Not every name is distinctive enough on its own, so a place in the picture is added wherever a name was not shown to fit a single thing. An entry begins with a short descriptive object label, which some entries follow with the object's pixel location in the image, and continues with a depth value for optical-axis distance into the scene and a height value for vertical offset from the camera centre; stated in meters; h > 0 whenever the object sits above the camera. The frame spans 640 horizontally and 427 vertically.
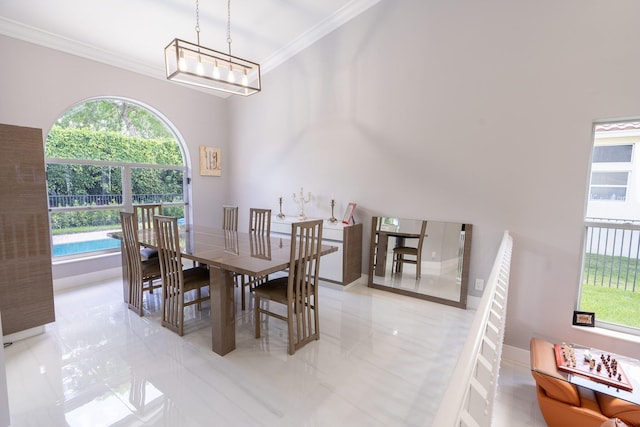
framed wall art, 5.22 +0.44
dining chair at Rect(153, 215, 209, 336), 2.57 -0.87
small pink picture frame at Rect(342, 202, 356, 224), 3.97 -0.35
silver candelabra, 4.47 -0.21
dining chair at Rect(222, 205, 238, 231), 3.95 -0.45
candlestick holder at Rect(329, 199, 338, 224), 4.02 -0.42
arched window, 3.83 +0.23
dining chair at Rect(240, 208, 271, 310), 3.53 -0.50
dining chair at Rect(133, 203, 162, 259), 3.54 -0.41
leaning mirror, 3.28 -0.84
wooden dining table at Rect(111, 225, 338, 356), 2.22 -0.59
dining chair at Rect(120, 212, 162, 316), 2.93 -0.86
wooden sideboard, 3.76 -0.88
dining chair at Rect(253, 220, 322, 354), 2.35 -0.88
